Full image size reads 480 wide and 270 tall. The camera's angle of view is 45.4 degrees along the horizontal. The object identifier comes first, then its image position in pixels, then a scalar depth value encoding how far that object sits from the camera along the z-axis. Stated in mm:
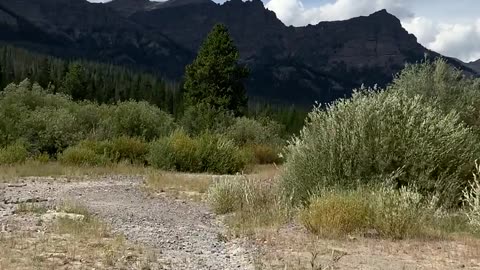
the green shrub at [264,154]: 32500
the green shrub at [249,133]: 36656
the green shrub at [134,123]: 30234
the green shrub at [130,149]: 26281
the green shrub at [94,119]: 29173
